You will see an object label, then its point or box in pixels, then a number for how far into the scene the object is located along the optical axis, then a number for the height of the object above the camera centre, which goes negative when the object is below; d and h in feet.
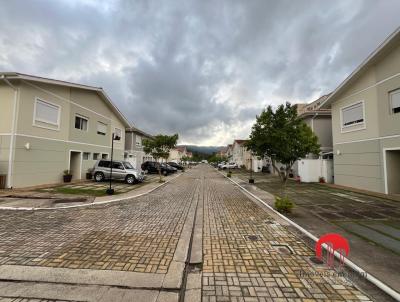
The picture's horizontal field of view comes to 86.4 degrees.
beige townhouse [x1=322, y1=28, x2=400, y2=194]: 40.45 +9.27
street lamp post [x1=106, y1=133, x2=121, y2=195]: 39.84 -5.31
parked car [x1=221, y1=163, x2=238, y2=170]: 172.43 -1.46
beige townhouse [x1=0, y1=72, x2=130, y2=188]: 41.70 +8.13
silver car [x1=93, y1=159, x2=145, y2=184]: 58.08 -2.47
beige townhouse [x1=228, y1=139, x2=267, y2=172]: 127.13 +5.27
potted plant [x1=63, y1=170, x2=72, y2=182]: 53.55 -3.47
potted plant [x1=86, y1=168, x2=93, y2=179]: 62.53 -3.38
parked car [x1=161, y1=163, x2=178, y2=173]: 101.15 -2.17
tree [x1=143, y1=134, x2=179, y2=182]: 69.87 +6.16
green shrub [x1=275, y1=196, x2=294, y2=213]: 27.63 -5.30
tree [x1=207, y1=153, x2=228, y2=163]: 227.28 +5.65
